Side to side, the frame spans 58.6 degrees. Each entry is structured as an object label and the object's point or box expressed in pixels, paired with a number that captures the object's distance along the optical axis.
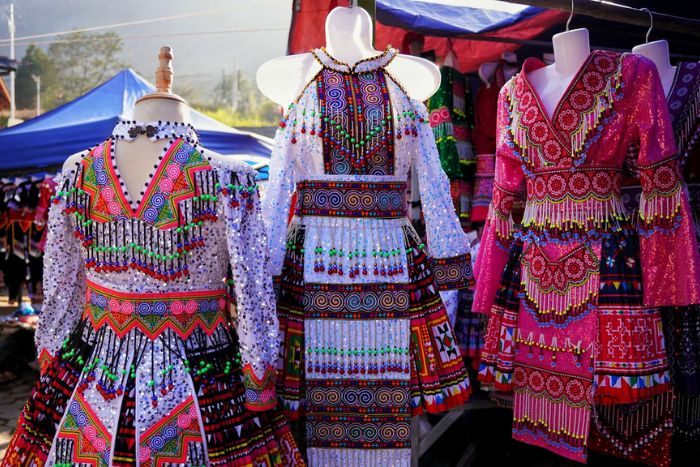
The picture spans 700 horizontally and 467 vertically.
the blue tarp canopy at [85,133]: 5.48
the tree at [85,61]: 47.00
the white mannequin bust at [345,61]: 2.30
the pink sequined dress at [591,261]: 2.33
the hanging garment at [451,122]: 3.64
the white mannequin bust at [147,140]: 1.80
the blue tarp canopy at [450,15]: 3.08
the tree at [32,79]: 45.12
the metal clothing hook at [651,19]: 2.74
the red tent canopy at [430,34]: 3.29
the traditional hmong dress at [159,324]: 1.76
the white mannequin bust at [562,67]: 2.49
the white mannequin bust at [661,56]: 2.76
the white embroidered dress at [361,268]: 2.13
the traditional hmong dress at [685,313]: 2.54
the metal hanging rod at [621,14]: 2.56
